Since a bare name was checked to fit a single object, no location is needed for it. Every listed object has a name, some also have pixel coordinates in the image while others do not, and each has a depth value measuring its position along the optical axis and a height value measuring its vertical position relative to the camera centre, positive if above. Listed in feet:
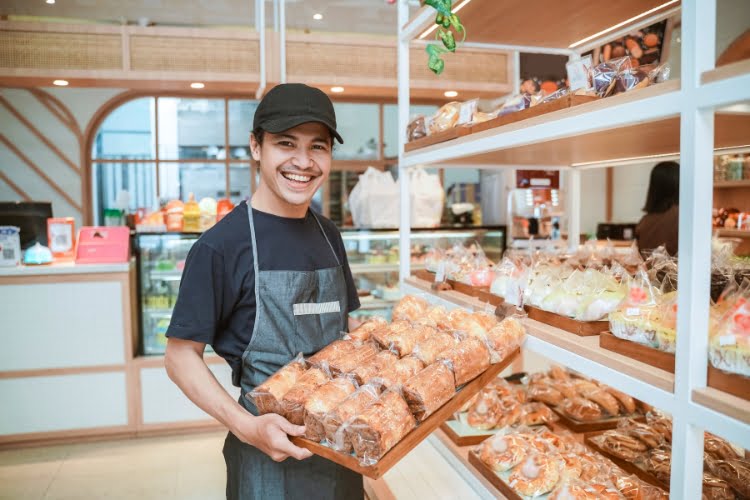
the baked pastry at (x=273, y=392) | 3.98 -1.24
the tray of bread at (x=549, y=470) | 4.70 -2.32
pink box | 11.76 -0.51
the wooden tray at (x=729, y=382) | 2.61 -0.80
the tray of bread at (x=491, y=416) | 6.29 -2.37
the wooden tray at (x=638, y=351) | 3.17 -0.82
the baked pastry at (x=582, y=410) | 6.61 -2.31
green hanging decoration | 4.97 +1.76
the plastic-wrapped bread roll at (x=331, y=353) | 4.43 -1.10
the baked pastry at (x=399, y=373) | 3.95 -1.14
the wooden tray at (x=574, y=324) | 4.09 -0.81
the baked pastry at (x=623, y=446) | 5.45 -2.30
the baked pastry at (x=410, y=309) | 5.47 -0.91
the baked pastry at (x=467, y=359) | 4.14 -1.06
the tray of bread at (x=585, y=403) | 6.55 -2.29
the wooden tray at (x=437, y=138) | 5.46 +0.88
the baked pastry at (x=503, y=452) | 5.22 -2.26
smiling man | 4.62 -0.66
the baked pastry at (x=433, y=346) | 4.33 -1.02
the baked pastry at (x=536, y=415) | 6.68 -2.39
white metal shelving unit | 2.66 +0.29
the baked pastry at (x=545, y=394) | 7.07 -2.28
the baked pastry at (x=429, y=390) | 3.80 -1.19
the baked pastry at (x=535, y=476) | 4.84 -2.31
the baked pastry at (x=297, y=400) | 3.88 -1.27
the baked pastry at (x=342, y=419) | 3.55 -1.28
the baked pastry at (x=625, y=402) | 6.74 -2.25
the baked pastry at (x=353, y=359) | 4.30 -1.11
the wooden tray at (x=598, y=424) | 6.48 -2.42
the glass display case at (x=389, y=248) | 13.73 -0.75
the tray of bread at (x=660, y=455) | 4.70 -2.27
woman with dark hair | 9.62 +0.16
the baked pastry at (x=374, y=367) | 4.11 -1.13
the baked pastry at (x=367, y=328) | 4.92 -0.99
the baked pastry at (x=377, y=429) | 3.43 -1.32
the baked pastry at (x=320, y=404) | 3.67 -1.24
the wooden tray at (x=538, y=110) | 3.75 +0.81
